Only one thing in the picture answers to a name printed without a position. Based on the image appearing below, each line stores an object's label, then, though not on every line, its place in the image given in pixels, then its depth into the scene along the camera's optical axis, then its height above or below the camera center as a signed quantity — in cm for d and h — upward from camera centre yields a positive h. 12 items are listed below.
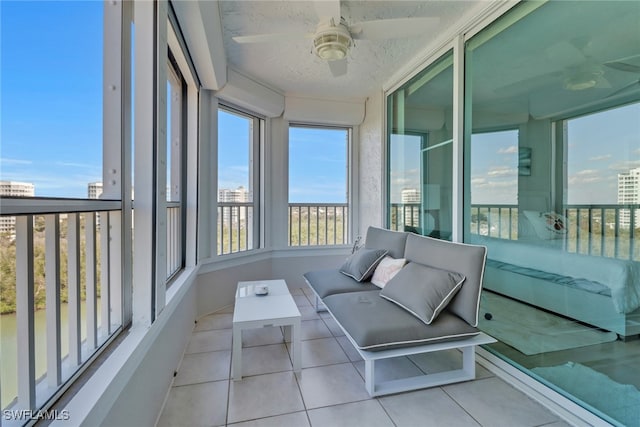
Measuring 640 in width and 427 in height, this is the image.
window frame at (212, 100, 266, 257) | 377 +37
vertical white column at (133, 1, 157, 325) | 144 +28
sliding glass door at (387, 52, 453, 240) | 264 +60
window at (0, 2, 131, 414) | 80 +5
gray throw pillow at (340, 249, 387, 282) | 275 -55
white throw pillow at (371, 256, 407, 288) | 252 -56
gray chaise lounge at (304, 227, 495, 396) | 176 -72
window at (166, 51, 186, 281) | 245 +36
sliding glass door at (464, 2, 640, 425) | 152 +12
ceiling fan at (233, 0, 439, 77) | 179 +118
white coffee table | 191 -75
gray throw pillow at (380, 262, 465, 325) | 188 -58
